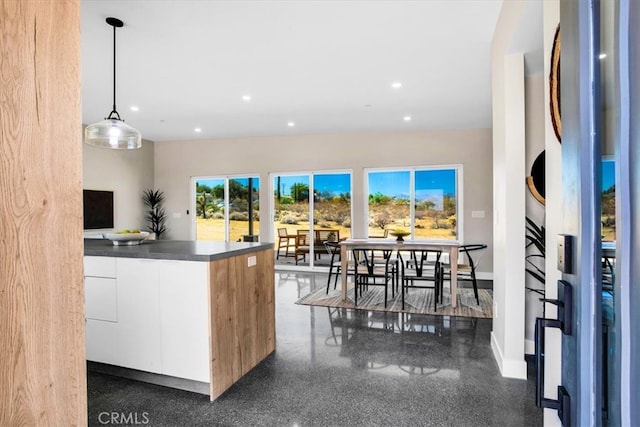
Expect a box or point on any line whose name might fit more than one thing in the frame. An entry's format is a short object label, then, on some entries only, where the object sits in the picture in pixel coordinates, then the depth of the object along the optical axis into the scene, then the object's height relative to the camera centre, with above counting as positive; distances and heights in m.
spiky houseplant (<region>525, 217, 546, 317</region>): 2.74 -0.34
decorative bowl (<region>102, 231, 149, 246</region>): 2.92 -0.20
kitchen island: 2.34 -0.70
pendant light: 3.03 +0.72
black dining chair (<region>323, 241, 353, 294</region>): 5.30 -0.83
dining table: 4.30 -0.44
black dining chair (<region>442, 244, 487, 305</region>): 4.68 -0.80
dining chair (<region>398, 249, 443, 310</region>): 4.40 -0.86
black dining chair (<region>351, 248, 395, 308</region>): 4.47 -0.78
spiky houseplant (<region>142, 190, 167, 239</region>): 8.00 +0.04
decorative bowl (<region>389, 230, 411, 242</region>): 4.80 -0.29
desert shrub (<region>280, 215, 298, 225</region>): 7.61 -0.14
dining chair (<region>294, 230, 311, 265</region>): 7.42 -0.68
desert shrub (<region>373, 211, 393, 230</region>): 7.06 -0.13
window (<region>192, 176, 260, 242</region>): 7.79 +0.12
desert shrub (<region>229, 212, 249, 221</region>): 7.88 -0.06
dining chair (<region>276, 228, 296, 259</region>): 7.65 -0.58
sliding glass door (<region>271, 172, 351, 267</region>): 7.30 -0.02
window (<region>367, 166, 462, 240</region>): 6.82 +0.22
